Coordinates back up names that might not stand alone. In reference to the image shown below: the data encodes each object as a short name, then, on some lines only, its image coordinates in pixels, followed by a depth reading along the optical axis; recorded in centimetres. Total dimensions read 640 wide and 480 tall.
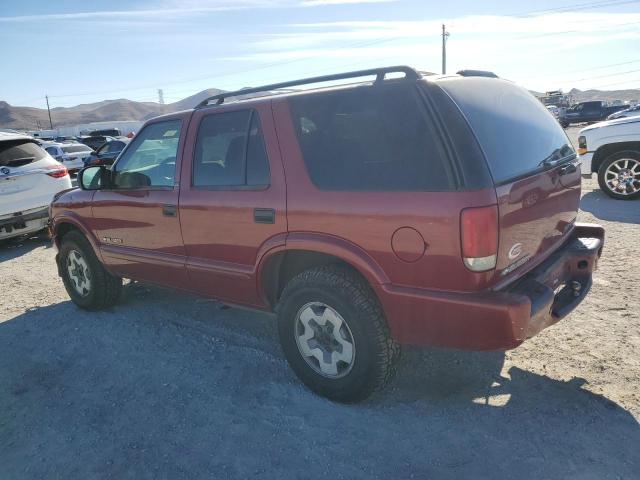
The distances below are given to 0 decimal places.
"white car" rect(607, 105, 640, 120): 2202
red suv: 248
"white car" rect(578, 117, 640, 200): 770
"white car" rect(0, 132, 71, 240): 763
